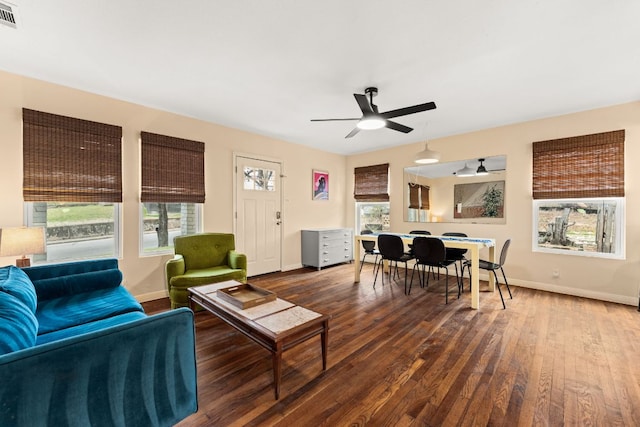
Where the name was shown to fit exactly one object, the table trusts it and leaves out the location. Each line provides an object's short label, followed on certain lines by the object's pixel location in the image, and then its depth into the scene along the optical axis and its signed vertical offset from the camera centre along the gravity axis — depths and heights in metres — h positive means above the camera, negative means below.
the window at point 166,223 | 3.55 -0.15
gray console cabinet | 5.17 -0.69
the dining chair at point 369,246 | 4.49 -0.58
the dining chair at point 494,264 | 3.37 -0.67
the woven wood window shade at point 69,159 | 2.74 +0.57
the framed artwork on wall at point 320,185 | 5.68 +0.57
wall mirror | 4.30 +0.35
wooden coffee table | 1.67 -0.75
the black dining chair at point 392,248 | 3.85 -0.52
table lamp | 2.29 -0.26
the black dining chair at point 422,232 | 4.57 -0.35
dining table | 3.17 -0.51
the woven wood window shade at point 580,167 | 3.40 +0.59
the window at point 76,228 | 2.91 -0.18
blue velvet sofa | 0.96 -0.65
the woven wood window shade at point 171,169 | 3.46 +0.57
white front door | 4.49 -0.02
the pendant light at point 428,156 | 3.76 +0.77
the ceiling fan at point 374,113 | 2.62 +1.00
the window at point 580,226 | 3.46 -0.20
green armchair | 2.92 -0.64
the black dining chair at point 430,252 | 3.41 -0.52
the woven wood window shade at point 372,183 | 5.64 +0.61
